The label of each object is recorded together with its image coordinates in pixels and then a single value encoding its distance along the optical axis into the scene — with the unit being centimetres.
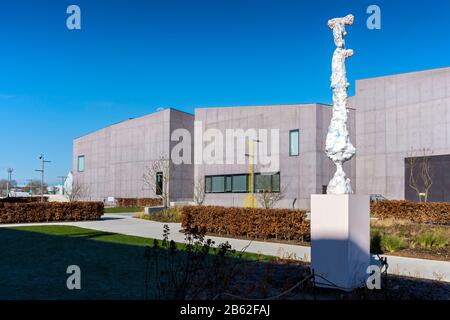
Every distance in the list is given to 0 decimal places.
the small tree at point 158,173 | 3881
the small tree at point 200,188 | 3500
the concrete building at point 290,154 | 3259
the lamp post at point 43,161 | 4800
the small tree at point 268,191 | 3128
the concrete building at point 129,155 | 4244
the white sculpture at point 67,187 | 3832
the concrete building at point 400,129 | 3184
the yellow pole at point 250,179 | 3369
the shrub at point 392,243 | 1182
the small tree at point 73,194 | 3422
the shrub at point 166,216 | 2298
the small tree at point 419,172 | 3203
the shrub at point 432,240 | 1231
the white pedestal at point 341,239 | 670
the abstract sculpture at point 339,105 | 769
